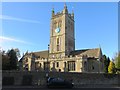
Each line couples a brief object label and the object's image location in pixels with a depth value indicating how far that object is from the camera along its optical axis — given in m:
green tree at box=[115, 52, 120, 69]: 24.29
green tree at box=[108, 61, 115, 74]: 27.14
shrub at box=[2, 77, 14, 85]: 14.99
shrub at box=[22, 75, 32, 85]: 15.65
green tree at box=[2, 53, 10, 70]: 22.19
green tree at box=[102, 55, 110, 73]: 33.43
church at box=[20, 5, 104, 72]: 31.97
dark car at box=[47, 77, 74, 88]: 12.07
